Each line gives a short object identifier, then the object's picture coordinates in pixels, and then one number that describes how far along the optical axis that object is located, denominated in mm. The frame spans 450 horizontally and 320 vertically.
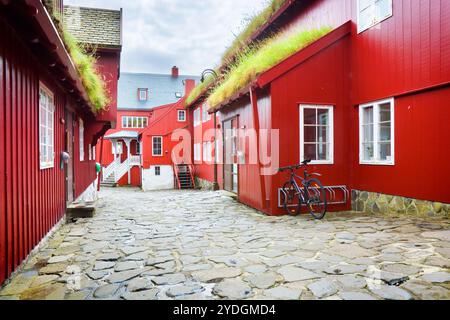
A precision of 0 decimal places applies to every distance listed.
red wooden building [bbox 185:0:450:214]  5930
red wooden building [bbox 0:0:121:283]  3318
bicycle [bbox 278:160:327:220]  6973
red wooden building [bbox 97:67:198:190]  21672
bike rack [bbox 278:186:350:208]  7435
